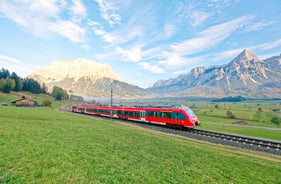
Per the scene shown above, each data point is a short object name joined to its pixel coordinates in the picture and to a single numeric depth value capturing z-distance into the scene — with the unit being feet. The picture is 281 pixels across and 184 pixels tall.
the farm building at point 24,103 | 315.37
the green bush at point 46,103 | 371.31
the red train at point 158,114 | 101.35
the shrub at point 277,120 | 251.64
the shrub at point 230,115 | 358.68
